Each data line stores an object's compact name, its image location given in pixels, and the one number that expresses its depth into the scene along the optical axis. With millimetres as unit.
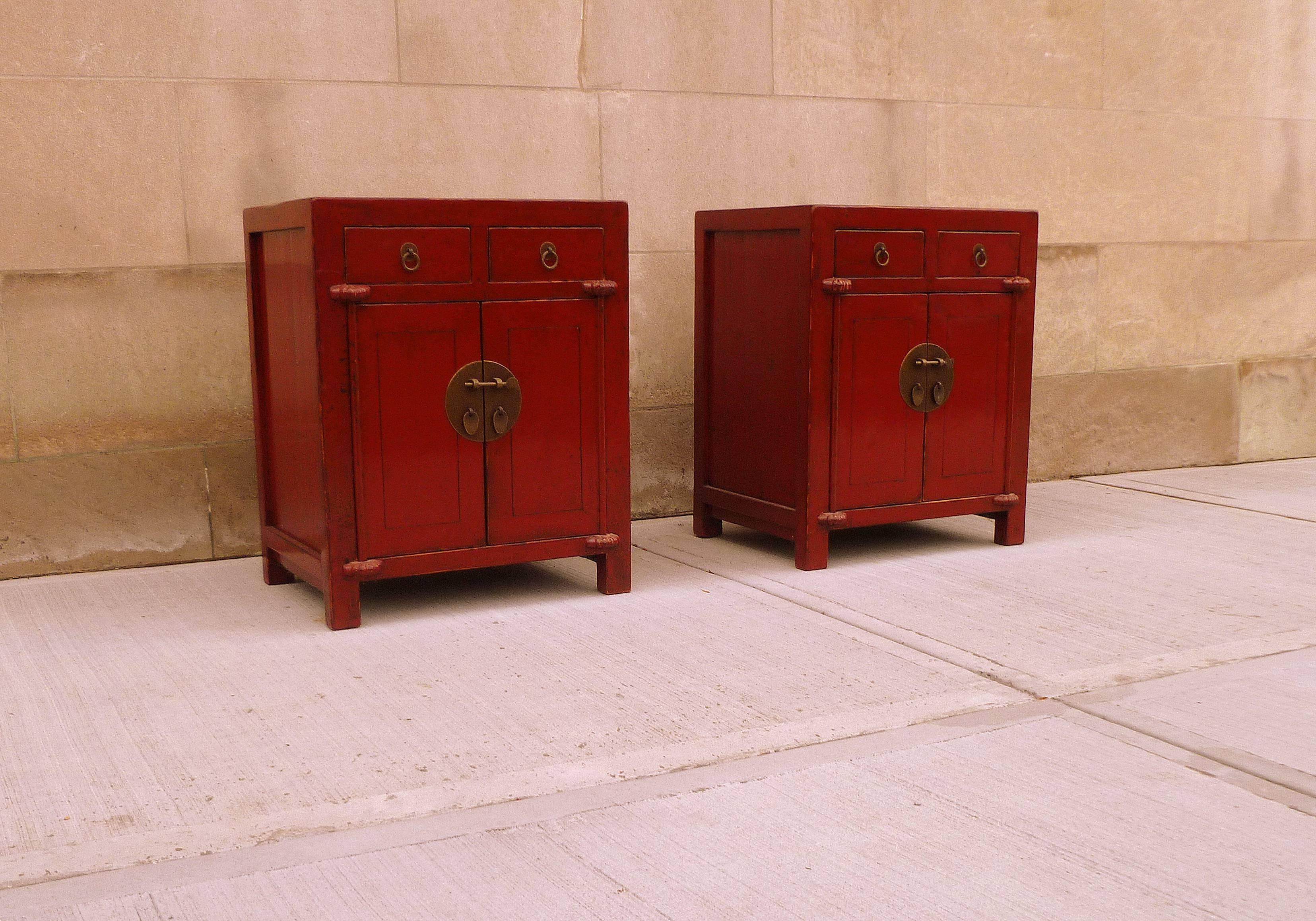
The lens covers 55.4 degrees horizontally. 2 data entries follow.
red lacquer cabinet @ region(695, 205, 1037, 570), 4316
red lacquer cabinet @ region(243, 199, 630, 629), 3648
